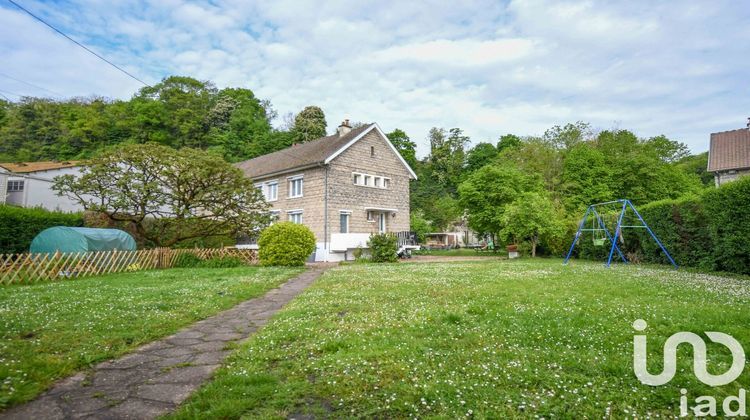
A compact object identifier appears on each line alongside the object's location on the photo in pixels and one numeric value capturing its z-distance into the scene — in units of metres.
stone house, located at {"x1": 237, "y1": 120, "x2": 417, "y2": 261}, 25.16
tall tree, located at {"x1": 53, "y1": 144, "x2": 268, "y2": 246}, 19.62
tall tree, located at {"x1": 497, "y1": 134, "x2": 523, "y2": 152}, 60.78
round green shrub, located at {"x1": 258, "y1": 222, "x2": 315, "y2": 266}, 18.62
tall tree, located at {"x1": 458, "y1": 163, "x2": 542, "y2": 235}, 30.41
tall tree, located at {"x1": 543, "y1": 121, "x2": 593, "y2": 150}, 44.34
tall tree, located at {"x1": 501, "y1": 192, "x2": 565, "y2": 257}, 23.14
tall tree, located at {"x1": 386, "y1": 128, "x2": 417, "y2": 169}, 58.97
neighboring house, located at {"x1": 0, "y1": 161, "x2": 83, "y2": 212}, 31.08
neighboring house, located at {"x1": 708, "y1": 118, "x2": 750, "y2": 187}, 26.41
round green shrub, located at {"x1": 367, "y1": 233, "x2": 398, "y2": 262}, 22.34
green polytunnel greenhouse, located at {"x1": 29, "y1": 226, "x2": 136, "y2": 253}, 15.57
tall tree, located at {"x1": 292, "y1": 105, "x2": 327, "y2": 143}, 54.03
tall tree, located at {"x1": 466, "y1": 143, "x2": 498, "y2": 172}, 59.22
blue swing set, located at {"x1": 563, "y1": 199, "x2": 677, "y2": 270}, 15.24
